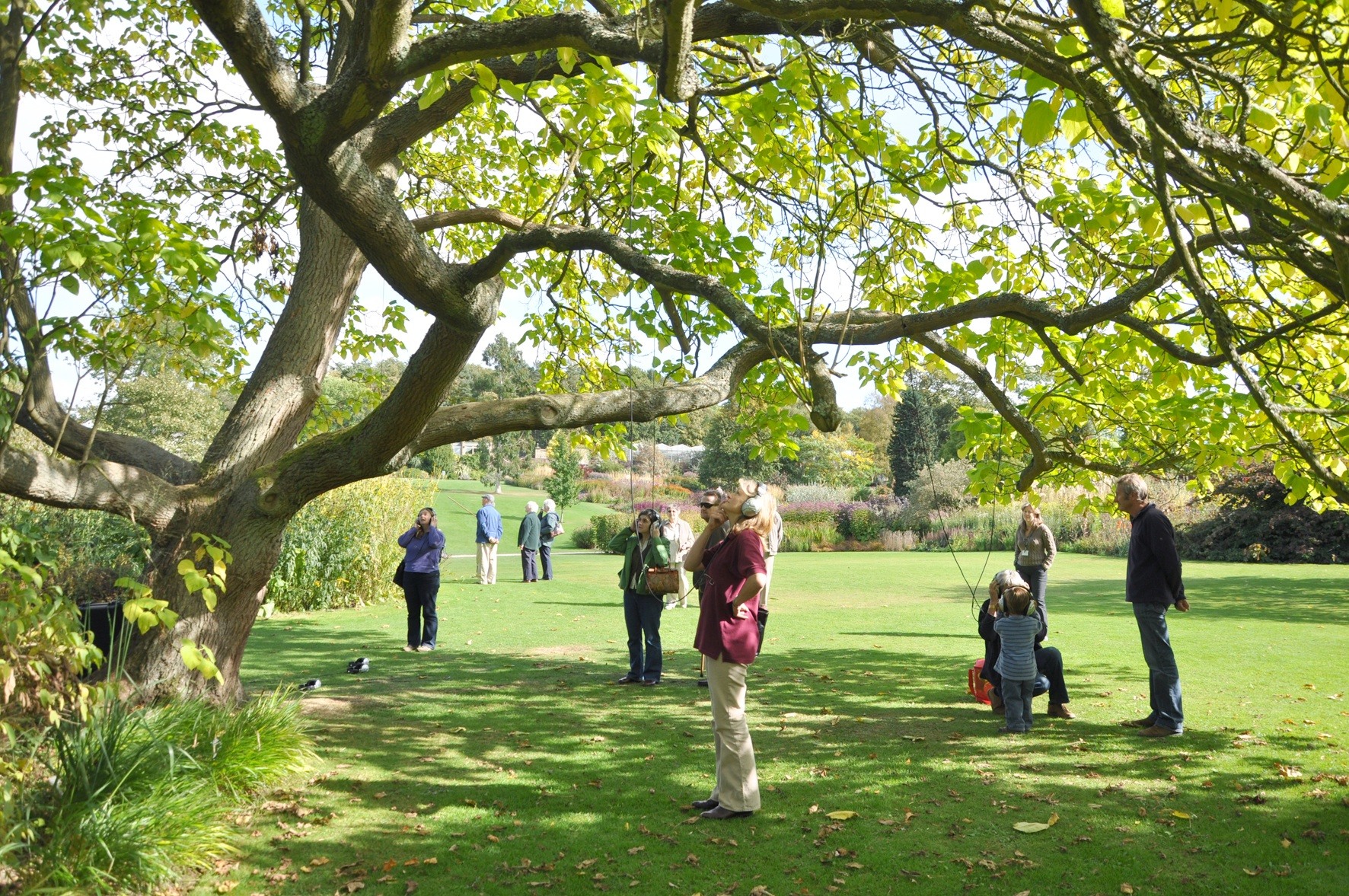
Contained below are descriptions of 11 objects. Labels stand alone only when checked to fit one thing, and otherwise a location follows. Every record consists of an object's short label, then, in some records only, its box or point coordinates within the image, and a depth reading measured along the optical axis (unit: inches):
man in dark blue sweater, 297.4
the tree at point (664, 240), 166.4
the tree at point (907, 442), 1627.7
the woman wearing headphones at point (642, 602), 394.3
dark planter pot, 341.7
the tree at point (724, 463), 1806.1
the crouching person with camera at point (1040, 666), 327.6
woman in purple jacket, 484.1
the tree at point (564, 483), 1631.4
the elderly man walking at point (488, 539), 800.9
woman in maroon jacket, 224.1
